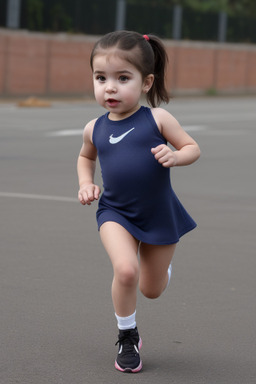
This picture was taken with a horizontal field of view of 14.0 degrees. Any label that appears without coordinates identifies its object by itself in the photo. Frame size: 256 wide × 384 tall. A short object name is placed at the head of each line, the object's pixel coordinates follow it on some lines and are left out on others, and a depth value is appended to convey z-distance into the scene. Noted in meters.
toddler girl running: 5.02
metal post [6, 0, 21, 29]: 39.62
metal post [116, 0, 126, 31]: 44.91
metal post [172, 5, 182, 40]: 49.44
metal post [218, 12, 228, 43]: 53.25
